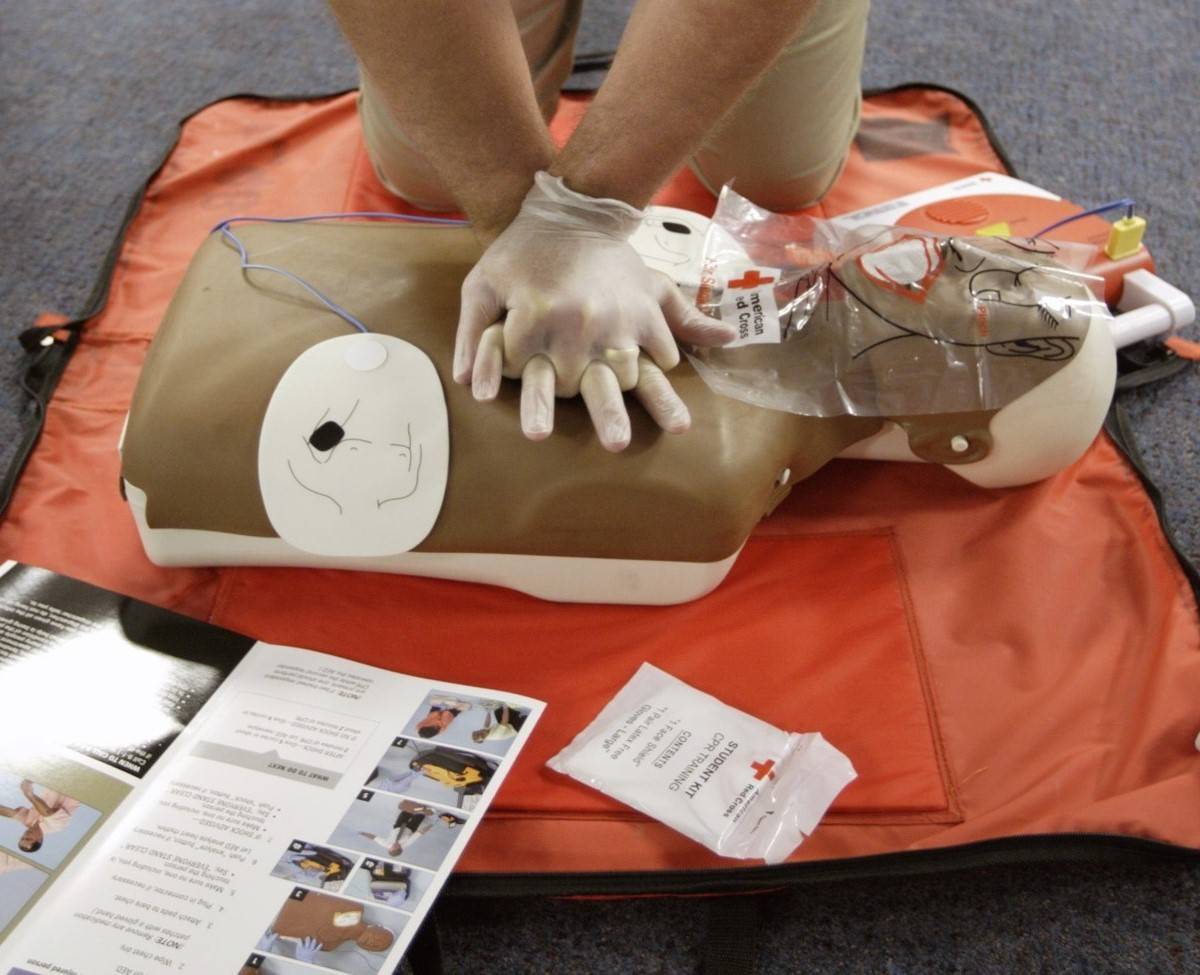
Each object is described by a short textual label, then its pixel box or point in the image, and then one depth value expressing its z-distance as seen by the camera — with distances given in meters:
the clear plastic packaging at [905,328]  0.84
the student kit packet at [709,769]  0.74
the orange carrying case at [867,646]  0.75
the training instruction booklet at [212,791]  0.67
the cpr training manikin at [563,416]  0.80
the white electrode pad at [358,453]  0.81
